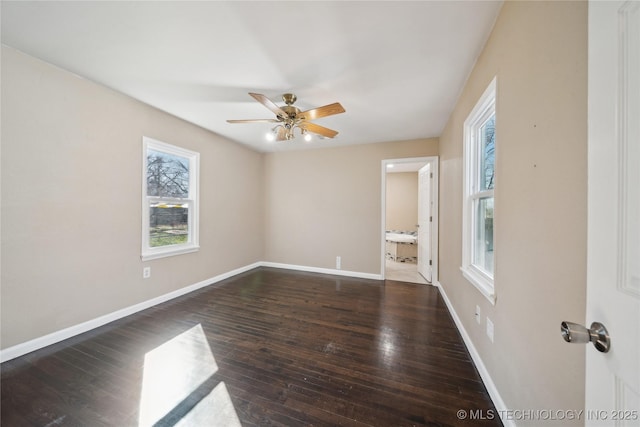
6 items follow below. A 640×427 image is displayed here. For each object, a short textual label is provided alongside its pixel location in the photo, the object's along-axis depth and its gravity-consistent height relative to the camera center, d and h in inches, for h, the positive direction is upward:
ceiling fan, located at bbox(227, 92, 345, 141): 82.9 +39.1
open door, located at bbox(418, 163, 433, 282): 155.1 -6.6
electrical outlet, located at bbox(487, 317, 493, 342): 61.1 -31.7
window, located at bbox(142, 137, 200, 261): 111.1 +6.0
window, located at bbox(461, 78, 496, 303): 69.8 +6.7
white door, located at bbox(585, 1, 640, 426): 17.5 +0.5
